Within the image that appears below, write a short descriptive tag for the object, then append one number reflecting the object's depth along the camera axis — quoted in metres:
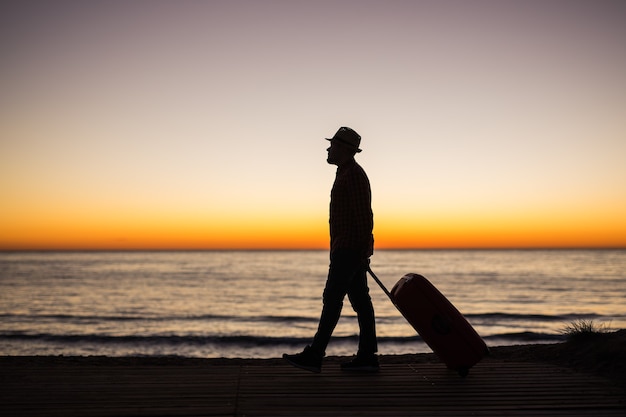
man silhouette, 4.86
